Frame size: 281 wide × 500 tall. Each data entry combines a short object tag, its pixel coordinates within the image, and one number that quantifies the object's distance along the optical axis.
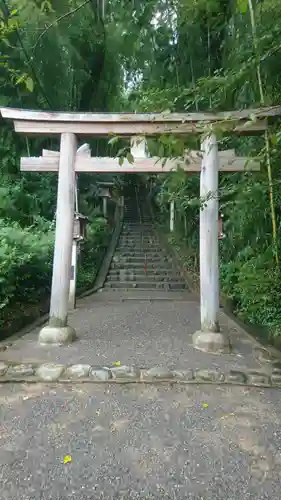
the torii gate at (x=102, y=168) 3.48
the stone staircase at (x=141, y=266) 8.07
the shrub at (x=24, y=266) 3.84
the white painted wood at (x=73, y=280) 5.59
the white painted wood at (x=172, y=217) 12.18
